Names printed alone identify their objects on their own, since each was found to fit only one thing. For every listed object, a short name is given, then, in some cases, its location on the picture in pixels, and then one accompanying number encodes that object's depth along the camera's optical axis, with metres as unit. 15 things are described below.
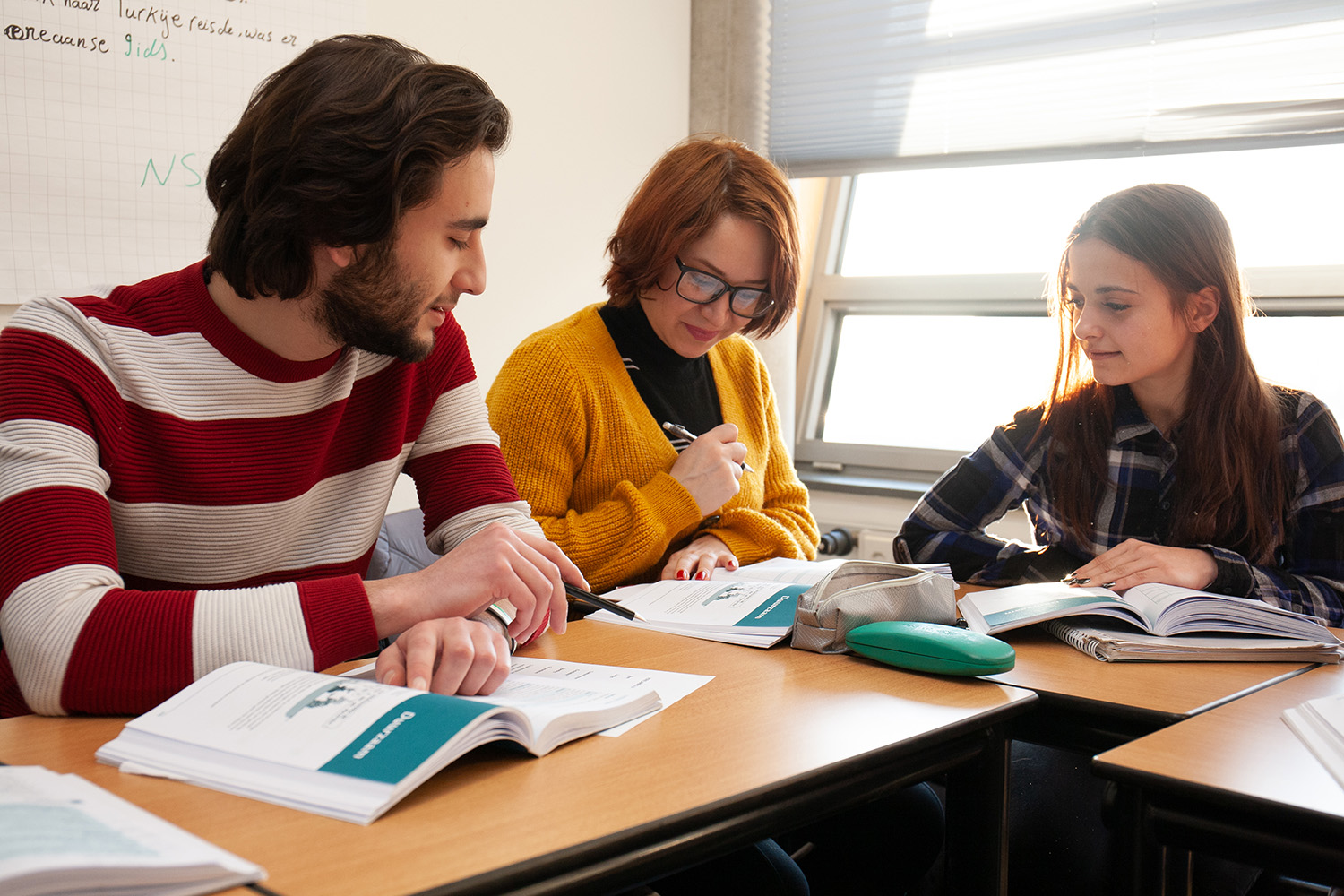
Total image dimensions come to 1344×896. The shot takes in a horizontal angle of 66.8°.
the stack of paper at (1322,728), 0.83
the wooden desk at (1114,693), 0.98
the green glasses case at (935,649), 1.04
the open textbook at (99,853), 0.53
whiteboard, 1.75
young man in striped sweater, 0.92
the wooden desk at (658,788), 0.62
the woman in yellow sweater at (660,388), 1.64
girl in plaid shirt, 1.53
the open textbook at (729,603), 1.21
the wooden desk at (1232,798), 0.73
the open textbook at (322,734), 0.69
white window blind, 2.29
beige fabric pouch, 1.15
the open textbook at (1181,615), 1.20
